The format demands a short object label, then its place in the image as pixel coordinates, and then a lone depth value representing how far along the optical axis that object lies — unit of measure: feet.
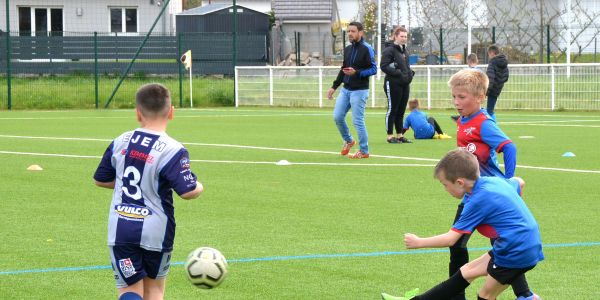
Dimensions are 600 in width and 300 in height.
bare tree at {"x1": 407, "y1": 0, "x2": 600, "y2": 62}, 128.26
